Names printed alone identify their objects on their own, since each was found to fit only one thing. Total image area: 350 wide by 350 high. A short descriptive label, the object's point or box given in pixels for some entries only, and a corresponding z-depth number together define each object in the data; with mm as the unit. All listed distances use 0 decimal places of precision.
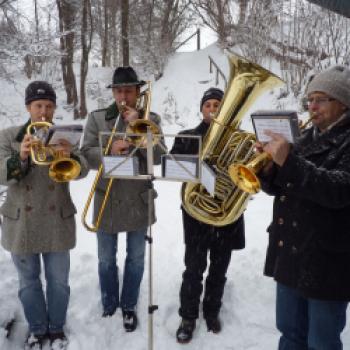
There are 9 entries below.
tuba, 2256
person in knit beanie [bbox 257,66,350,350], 1640
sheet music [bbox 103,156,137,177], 2049
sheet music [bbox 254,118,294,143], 1570
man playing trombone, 2553
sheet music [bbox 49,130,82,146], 1884
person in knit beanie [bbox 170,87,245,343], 2650
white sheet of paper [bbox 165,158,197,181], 1989
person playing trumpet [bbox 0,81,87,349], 2256
